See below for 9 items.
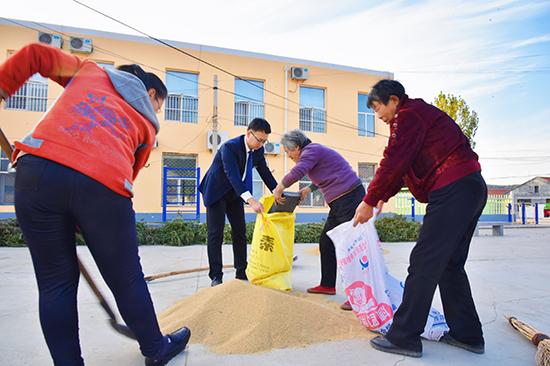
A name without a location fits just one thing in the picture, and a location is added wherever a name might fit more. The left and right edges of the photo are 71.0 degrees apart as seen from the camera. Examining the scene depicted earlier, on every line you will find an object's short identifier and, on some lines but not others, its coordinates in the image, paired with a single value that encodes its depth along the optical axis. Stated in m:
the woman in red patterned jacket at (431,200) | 1.78
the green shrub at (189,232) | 6.63
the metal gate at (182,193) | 10.95
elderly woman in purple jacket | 2.90
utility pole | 11.15
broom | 1.69
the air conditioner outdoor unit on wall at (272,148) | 12.03
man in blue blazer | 3.08
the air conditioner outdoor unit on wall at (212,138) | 11.38
